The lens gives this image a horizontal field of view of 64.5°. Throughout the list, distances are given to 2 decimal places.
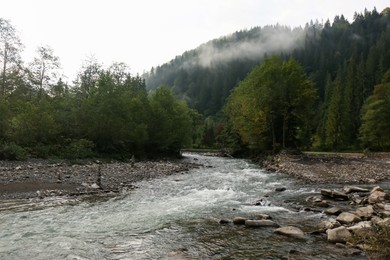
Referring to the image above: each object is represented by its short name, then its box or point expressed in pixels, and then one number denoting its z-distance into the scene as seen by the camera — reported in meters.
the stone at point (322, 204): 14.30
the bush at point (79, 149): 30.98
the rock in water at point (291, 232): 9.86
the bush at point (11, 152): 25.55
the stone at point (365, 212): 11.50
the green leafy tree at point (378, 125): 53.00
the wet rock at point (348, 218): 10.95
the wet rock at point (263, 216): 12.06
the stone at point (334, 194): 15.78
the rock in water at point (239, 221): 11.55
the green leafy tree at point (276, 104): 41.56
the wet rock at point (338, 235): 9.15
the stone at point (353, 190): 17.41
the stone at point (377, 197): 14.33
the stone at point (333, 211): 12.70
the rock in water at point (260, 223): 11.26
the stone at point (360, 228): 9.19
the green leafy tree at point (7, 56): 35.16
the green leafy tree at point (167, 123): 47.78
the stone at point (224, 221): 11.71
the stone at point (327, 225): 10.32
